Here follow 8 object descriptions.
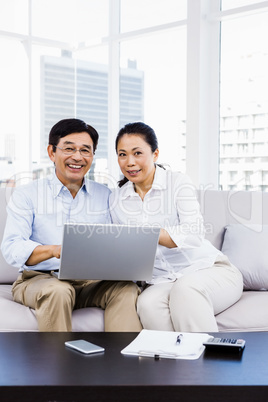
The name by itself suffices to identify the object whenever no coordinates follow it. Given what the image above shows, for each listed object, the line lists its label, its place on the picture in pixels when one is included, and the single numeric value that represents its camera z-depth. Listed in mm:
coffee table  1254
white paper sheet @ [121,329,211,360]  1457
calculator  1501
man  2078
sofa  2160
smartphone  1483
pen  1544
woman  2187
